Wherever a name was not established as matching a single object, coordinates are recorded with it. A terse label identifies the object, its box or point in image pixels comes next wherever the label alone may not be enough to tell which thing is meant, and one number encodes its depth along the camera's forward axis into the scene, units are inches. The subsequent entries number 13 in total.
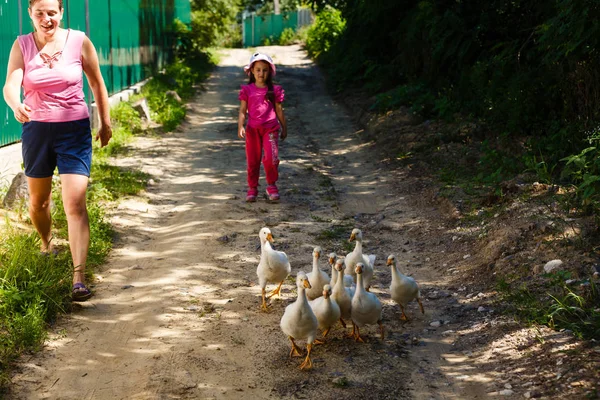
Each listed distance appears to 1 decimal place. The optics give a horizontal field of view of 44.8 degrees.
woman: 212.8
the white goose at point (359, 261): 223.1
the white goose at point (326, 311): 191.3
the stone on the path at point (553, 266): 219.3
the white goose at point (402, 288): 209.0
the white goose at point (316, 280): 213.3
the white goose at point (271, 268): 221.6
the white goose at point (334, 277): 211.9
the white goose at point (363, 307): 193.0
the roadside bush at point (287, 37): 1534.2
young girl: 330.3
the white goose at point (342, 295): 200.2
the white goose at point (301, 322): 184.1
